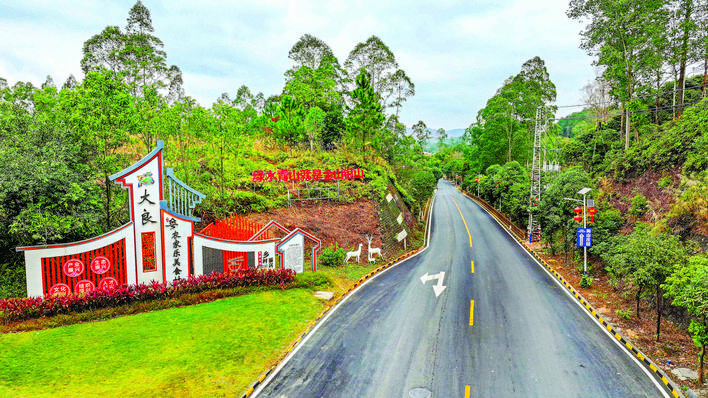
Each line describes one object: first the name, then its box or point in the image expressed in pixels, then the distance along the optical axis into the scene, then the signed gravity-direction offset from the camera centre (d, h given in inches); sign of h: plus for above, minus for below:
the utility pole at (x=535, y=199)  1076.0 -67.2
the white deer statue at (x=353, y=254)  808.7 -177.2
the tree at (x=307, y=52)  1659.7 +589.1
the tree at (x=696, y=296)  340.2 -120.1
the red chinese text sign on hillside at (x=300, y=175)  956.6 +6.0
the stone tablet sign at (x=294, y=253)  660.7 -144.1
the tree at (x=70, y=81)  1758.1 +482.4
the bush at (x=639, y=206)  724.7 -57.8
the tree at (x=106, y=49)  1159.0 +424.3
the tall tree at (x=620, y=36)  919.0 +397.7
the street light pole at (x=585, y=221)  705.0 -87.2
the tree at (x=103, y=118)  553.9 +94.0
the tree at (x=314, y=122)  1259.2 +200.1
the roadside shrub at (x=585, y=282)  676.1 -198.9
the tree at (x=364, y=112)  1213.1 +227.7
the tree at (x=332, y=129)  1568.7 +217.7
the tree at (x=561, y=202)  860.4 -62.5
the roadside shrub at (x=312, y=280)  631.8 -185.7
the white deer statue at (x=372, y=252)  838.0 -179.7
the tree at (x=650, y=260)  453.4 -109.3
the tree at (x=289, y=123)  1414.9 +217.5
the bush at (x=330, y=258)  778.8 -177.8
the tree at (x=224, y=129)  719.1 +99.7
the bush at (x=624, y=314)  517.6 -203.0
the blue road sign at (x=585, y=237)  713.0 -119.9
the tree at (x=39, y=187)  470.0 -14.1
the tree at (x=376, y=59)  1515.7 +508.7
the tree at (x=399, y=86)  1555.1 +410.3
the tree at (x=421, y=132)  2207.7 +290.0
